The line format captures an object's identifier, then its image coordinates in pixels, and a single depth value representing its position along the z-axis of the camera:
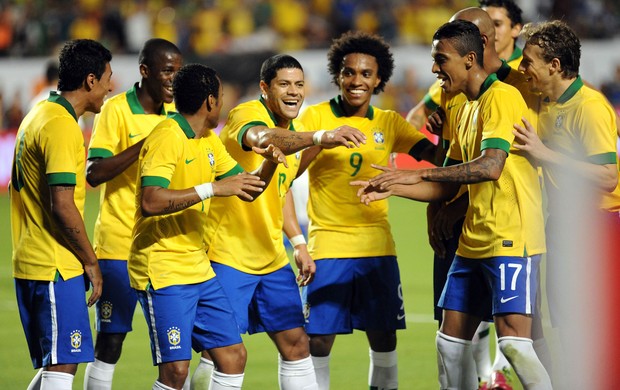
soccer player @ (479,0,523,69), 16.14
